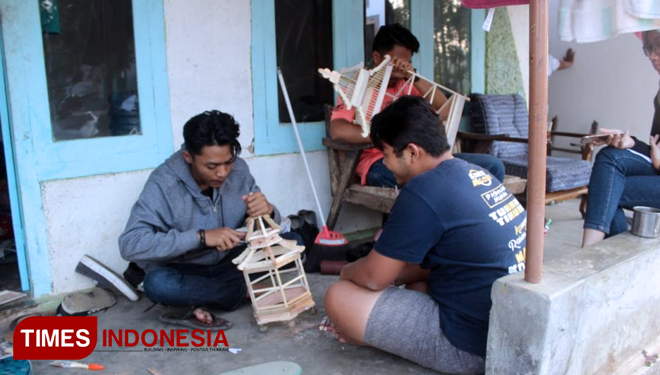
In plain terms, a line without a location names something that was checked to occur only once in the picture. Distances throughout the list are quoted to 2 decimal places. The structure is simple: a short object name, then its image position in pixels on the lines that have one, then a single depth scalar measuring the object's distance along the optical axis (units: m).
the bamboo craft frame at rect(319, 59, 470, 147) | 2.89
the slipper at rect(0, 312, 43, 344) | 2.31
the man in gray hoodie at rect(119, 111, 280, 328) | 2.33
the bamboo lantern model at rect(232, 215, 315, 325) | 2.25
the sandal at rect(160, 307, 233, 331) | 2.39
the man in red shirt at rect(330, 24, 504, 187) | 3.22
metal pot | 2.28
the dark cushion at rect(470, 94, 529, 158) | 4.17
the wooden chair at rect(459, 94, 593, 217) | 3.71
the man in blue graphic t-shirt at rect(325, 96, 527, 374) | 1.76
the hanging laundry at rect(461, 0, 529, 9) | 2.81
